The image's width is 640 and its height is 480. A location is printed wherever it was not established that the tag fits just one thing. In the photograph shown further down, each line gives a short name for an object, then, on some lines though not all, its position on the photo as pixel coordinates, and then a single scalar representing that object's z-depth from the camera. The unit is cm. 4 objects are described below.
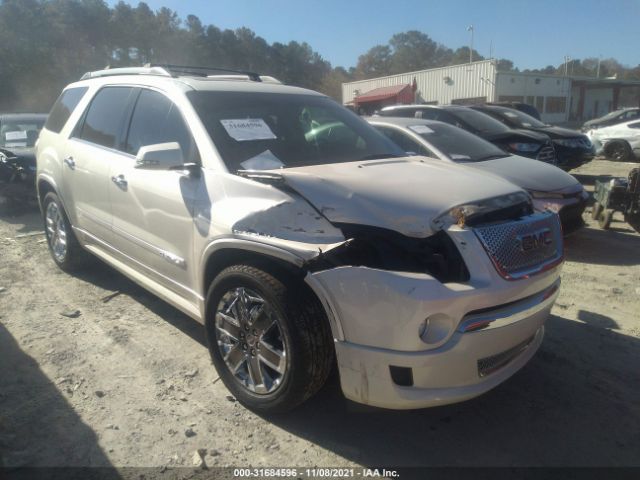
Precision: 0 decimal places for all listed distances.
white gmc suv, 226
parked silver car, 561
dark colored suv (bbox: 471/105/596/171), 992
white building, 3212
